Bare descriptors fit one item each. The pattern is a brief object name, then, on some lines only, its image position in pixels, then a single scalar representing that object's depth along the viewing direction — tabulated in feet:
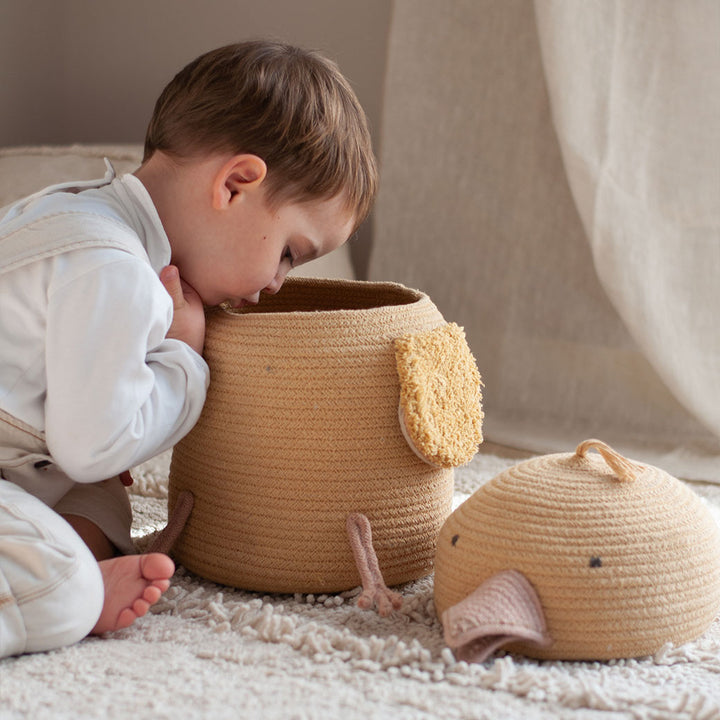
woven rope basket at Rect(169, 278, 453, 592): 4.77
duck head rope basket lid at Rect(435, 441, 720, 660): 4.40
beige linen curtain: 6.58
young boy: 4.45
